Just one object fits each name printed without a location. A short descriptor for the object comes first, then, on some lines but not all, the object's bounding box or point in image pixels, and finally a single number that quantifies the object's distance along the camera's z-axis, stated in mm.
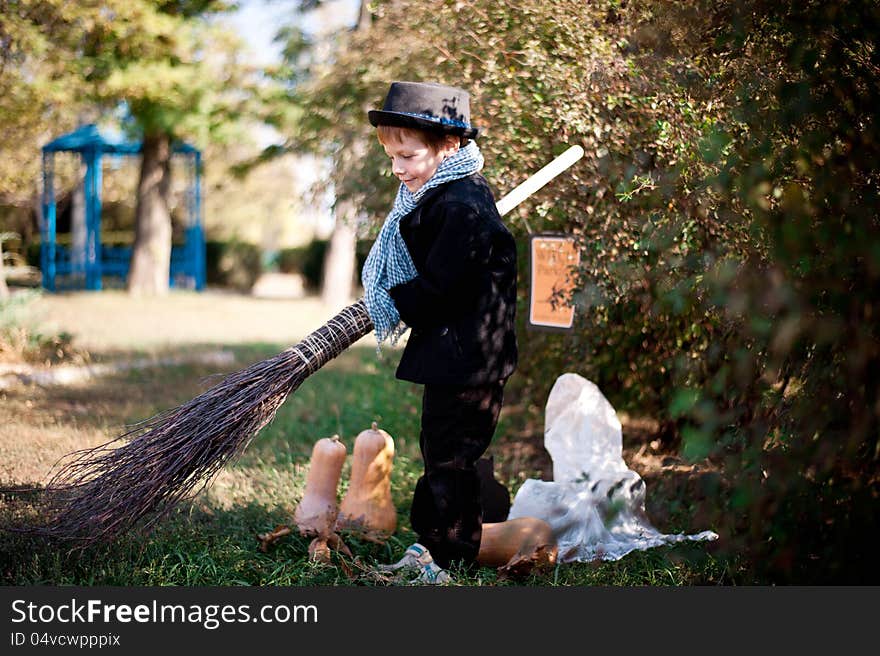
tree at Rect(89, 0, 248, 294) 13258
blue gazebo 16609
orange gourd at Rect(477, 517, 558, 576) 3350
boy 3080
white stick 3465
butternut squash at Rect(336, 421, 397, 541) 3689
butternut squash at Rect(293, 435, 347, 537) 3586
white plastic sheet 3617
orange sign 4246
